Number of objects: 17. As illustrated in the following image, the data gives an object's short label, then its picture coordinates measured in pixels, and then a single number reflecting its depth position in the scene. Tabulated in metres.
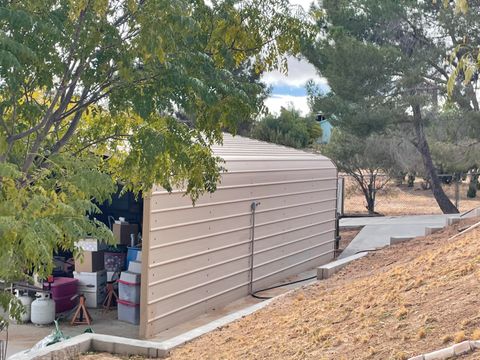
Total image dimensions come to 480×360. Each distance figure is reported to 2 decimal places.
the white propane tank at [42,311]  10.43
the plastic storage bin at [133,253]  11.09
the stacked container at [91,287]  11.62
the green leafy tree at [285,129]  29.86
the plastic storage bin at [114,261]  12.08
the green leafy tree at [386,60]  19.83
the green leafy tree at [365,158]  26.57
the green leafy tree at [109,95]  4.43
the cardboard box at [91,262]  11.71
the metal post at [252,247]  12.35
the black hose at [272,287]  12.02
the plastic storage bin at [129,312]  10.42
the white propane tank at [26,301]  10.63
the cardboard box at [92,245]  11.84
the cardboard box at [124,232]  12.79
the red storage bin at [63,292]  10.91
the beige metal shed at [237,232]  9.45
